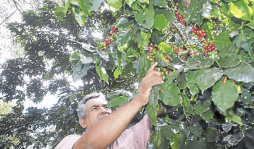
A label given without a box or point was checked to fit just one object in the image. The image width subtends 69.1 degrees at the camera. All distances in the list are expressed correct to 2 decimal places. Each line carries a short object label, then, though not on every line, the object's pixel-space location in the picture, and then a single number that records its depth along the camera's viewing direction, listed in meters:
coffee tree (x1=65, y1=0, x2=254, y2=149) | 0.75
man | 1.04
